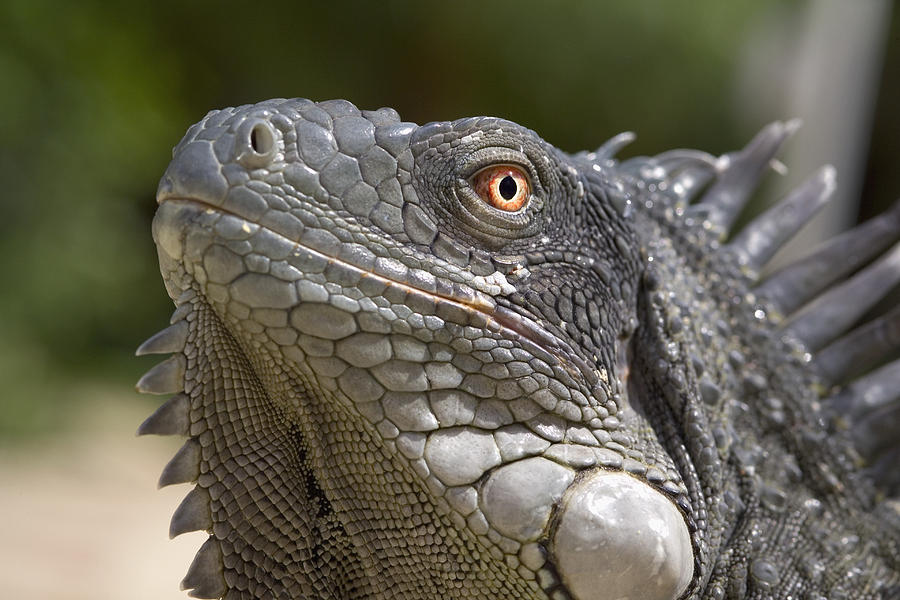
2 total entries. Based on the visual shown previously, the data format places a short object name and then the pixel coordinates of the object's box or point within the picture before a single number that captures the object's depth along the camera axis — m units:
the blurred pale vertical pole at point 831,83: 3.86
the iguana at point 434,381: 1.29
